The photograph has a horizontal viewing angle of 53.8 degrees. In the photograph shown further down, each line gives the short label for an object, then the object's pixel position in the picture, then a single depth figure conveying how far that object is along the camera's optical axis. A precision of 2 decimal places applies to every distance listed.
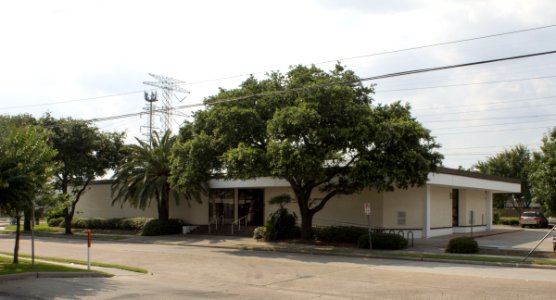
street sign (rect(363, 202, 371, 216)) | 23.89
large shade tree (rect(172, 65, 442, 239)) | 23.67
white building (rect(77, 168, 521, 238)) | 31.55
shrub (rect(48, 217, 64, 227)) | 46.69
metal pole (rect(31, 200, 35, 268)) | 15.60
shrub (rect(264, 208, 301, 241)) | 29.95
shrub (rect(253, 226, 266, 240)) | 31.08
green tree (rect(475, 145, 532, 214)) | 58.16
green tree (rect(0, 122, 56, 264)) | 13.95
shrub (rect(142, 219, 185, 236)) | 36.53
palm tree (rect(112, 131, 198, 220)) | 36.22
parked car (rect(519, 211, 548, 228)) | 46.22
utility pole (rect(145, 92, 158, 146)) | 63.44
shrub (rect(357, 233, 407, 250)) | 24.98
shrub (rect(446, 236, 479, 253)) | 23.08
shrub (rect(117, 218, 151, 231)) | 39.34
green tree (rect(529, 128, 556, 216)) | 21.42
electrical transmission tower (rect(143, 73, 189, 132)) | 64.38
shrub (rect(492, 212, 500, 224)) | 53.16
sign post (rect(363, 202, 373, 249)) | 23.84
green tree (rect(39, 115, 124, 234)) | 38.84
